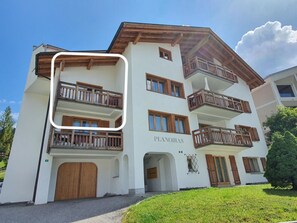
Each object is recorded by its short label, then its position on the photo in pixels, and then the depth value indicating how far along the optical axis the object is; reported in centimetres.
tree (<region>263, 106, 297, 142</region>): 1731
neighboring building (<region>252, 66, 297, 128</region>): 2408
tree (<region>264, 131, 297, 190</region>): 792
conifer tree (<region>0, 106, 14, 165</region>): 2736
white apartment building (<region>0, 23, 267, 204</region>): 1154
